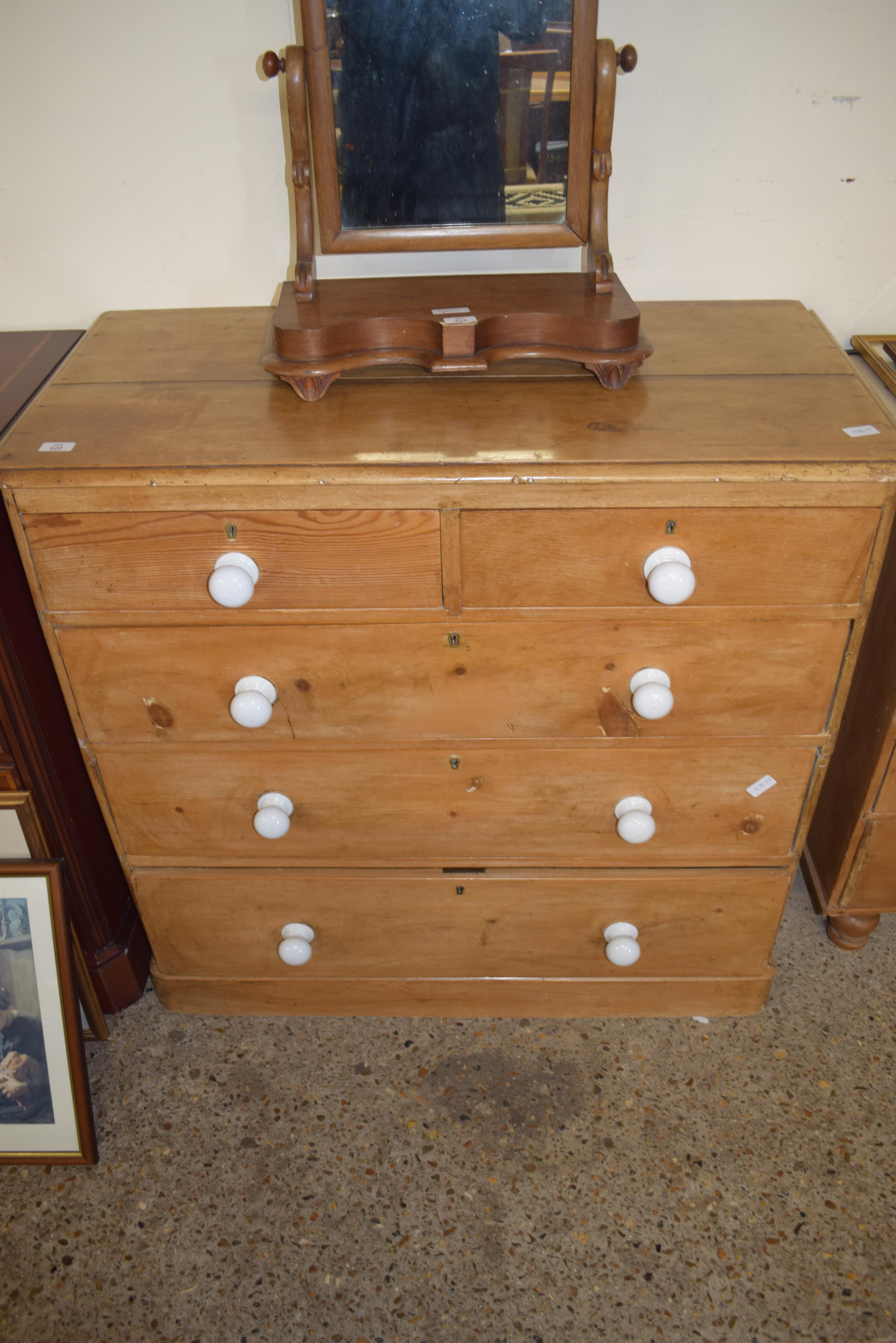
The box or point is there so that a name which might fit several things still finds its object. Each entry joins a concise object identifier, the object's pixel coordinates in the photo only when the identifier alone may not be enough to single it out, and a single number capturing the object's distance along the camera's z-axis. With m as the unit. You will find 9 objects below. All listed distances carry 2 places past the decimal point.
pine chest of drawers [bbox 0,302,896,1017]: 1.24
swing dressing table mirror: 1.34
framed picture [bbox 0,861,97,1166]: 1.61
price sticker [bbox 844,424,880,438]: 1.26
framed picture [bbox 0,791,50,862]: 1.52
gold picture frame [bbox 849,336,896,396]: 1.59
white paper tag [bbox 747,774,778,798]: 1.50
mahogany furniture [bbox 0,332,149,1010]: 1.45
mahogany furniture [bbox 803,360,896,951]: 1.63
